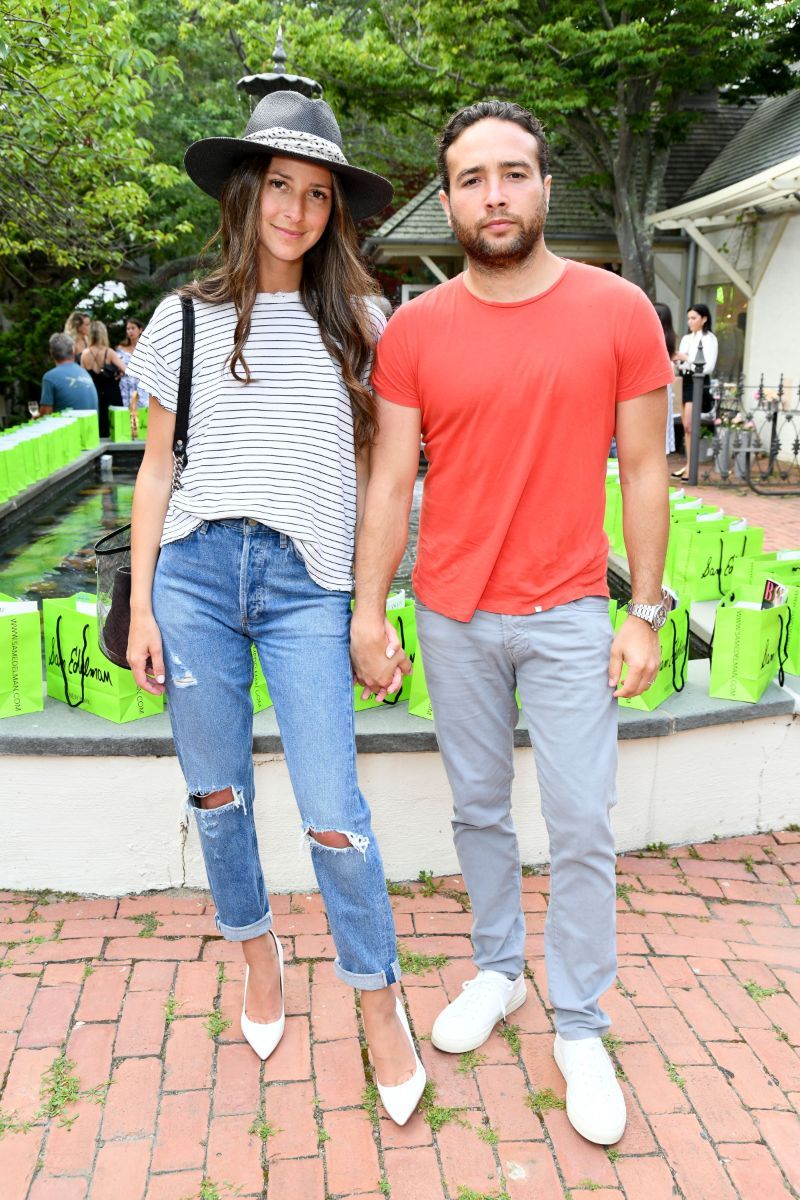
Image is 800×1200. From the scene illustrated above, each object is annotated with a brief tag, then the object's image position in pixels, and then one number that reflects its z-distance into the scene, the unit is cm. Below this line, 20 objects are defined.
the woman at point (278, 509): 215
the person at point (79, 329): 1210
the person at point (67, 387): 1046
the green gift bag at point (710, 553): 448
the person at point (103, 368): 1248
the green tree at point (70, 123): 666
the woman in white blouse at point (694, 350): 1142
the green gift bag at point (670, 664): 335
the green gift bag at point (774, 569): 402
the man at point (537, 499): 216
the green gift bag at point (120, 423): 1138
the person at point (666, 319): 743
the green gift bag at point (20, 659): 317
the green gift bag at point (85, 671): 316
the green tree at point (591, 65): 1233
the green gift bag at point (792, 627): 364
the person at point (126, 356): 1275
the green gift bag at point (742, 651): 342
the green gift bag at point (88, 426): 1002
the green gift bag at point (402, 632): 334
